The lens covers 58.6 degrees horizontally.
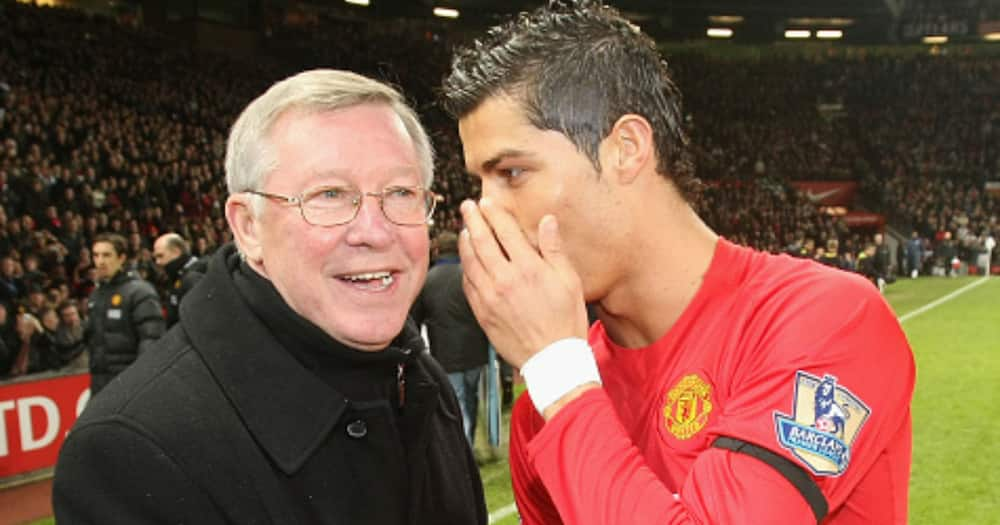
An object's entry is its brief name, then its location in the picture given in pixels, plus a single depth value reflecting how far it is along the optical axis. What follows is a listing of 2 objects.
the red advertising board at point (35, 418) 7.15
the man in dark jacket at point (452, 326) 7.41
